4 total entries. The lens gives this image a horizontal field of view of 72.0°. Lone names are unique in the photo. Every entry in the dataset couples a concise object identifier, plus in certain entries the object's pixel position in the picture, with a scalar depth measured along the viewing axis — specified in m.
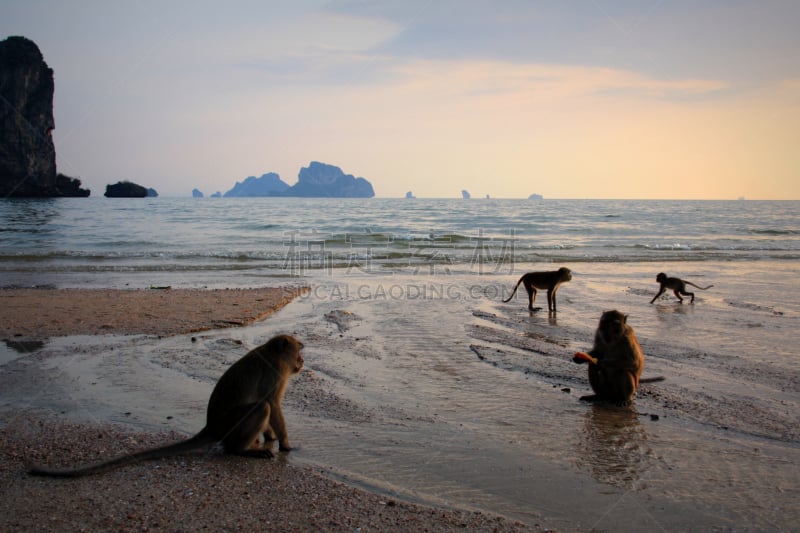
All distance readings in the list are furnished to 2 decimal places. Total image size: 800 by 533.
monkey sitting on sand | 4.08
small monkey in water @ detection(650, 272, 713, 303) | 12.37
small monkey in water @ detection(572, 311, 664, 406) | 5.47
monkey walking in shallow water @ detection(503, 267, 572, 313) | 11.17
